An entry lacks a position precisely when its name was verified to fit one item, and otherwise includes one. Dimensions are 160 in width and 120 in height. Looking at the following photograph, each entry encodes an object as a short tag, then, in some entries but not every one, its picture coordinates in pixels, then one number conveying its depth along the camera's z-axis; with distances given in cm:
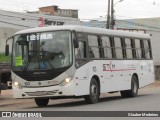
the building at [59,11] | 9088
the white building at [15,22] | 6254
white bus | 1905
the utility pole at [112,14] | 4718
